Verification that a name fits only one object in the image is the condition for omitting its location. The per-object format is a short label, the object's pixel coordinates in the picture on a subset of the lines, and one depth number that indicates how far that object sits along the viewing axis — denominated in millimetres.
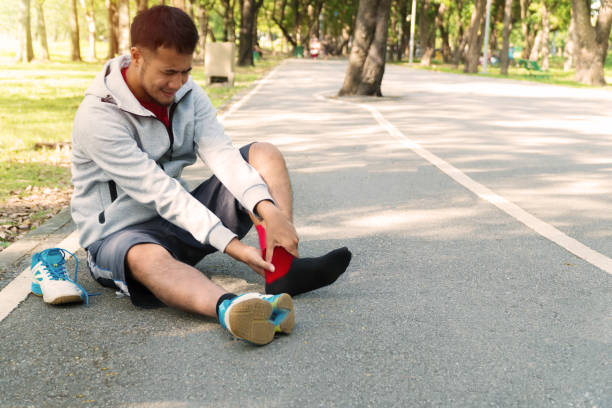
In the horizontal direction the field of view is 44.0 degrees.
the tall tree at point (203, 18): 41438
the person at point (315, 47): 58375
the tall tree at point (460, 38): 44388
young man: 3365
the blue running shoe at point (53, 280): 3717
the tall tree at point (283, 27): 59812
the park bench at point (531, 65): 35406
